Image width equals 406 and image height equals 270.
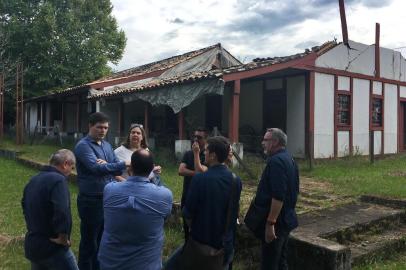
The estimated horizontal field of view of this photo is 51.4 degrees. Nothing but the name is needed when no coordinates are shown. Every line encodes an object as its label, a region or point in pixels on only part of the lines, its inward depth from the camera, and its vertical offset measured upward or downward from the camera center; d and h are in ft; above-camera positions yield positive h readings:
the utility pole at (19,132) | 65.57 +1.16
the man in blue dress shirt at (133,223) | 9.64 -1.92
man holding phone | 15.14 -0.71
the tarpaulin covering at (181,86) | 37.40 +5.38
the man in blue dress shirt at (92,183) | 13.28 -1.38
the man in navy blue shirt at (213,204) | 10.51 -1.58
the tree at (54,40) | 86.07 +20.91
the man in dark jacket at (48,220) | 10.66 -2.05
